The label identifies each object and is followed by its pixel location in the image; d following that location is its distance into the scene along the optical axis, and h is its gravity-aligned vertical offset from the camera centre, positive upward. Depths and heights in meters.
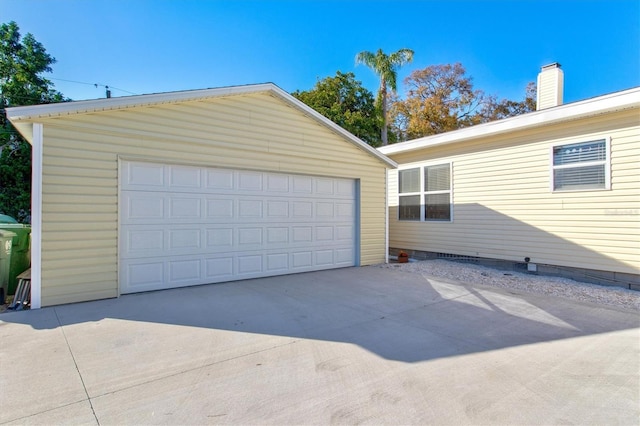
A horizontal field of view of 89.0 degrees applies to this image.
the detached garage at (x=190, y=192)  4.86 +0.38
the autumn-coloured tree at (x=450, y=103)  20.41 +6.98
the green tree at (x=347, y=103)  20.03 +7.09
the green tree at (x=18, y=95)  12.22 +4.79
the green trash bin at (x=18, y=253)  5.55 -0.76
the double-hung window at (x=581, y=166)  6.43 +0.98
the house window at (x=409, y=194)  9.96 +0.58
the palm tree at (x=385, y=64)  18.39 +8.48
